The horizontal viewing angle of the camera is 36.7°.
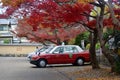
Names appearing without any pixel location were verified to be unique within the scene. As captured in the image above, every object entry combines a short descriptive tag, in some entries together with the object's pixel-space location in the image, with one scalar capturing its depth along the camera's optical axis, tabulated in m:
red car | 15.55
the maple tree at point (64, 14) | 10.20
